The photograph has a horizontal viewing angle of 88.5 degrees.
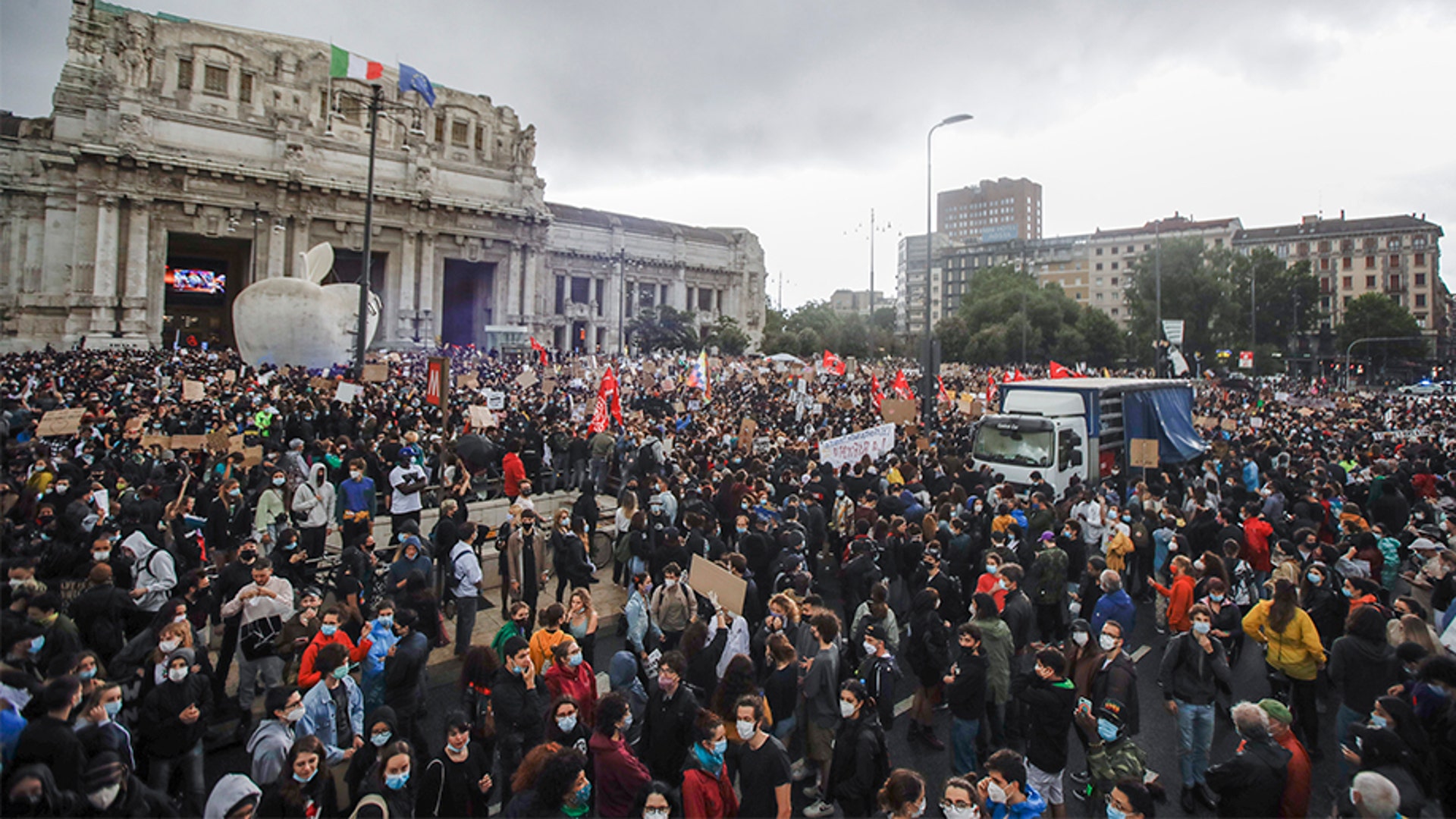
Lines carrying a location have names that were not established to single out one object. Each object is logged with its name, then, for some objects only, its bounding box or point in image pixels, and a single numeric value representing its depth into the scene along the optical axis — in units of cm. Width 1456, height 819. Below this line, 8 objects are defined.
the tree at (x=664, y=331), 6172
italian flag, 2408
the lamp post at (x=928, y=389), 1644
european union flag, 2631
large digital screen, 4675
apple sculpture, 2445
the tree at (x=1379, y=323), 6384
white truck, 1343
